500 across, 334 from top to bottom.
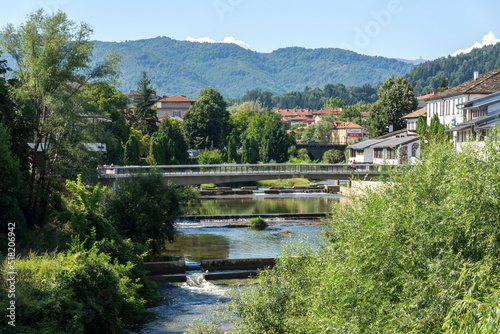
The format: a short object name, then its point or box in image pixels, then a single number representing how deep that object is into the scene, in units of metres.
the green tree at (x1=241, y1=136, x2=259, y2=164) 95.75
